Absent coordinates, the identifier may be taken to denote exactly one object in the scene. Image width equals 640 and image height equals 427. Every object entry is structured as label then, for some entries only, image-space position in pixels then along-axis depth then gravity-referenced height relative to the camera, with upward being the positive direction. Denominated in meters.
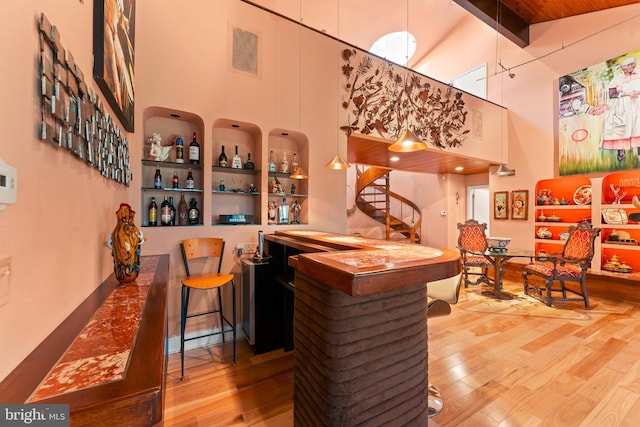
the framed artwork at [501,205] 6.33 +0.20
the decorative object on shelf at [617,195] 4.65 +0.32
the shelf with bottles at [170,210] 2.84 +0.04
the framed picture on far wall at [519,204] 5.95 +0.21
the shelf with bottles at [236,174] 3.22 +0.52
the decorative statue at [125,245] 1.47 -0.18
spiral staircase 8.48 +0.18
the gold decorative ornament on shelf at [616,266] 4.46 -0.91
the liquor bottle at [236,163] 3.23 +0.62
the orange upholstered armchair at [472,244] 4.93 -0.59
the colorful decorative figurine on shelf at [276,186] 3.52 +0.37
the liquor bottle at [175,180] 2.93 +0.37
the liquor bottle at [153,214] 2.80 -0.01
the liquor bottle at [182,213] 2.98 +0.00
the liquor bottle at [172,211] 2.93 +0.03
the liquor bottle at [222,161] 3.18 +0.64
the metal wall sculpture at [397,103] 3.99 +1.90
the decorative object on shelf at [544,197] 5.62 +0.35
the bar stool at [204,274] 2.54 -0.66
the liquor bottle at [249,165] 3.34 +0.62
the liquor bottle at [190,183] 2.97 +0.34
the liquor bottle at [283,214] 3.55 -0.01
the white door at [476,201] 8.17 +0.38
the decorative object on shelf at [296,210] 3.74 +0.05
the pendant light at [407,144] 2.50 +0.67
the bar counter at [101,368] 0.57 -0.41
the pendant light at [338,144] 3.11 +1.01
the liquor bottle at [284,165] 3.56 +0.66
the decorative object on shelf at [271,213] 3.54 +0.00
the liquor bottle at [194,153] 2.97 +0.68
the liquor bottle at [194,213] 3.01 +0.00
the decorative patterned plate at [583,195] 5.05 +0.35
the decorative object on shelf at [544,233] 5.59 -0.43
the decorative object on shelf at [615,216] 4.56 -0.05
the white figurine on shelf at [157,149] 2.79 +0.69
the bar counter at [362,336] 1.19 -0.61
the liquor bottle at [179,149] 2.95 +0.73
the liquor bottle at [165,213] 2.84 +0.00
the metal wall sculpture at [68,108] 0.86 +0.43
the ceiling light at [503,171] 5.49 +0.89
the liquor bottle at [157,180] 2.84 +0.36
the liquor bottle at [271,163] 3.46 +0.67
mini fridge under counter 2.78 -1.02
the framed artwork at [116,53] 1.37 +0.99
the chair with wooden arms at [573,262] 3.95 -0.75
